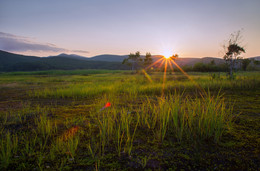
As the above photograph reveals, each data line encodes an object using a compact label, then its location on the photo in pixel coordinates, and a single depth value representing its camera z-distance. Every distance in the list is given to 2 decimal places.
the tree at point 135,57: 55.84
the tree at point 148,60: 56.97
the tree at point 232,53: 9.83
